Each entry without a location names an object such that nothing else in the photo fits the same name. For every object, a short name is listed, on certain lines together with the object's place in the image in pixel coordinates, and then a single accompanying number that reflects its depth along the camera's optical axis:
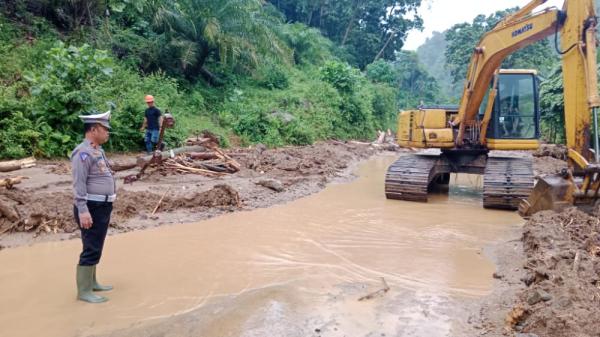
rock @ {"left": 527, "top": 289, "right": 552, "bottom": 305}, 3.70
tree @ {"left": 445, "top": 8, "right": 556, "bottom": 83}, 33.62
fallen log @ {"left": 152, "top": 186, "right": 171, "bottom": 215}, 7.65
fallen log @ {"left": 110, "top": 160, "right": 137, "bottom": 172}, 10.08
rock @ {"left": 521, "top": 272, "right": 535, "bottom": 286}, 4.55
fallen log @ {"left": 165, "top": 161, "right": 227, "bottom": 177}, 10.45
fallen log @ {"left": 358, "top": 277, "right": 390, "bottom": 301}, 4.47
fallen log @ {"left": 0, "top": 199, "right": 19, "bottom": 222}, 6.28
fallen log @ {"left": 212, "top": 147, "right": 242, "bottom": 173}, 11.36
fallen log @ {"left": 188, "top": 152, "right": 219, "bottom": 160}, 11.44
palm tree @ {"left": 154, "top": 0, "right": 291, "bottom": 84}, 17.44
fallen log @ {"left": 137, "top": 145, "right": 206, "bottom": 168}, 9.85
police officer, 4.25
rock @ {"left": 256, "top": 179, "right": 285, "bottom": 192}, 10.01
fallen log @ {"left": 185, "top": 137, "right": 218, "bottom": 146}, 12.61
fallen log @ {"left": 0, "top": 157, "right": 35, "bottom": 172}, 8.80
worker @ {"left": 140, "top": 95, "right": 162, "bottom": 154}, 11.41
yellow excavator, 6.45
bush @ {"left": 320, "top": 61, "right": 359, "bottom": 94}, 25.52
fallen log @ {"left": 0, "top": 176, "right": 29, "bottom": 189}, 7.13
